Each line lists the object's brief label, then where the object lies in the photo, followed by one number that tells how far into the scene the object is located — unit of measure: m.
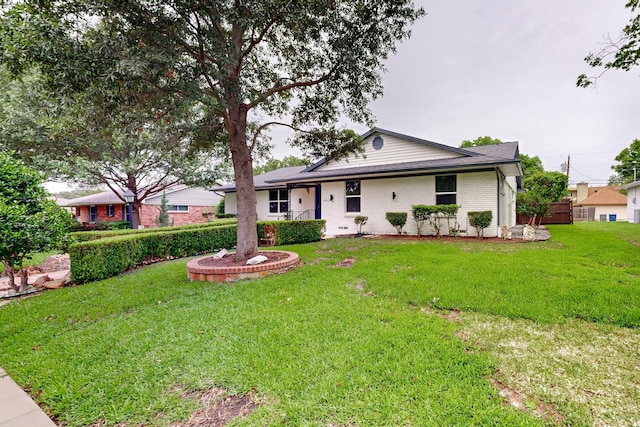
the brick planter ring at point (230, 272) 5.52
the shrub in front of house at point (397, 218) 11.43
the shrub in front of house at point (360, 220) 12.30
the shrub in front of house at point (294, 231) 10.35
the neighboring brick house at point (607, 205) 28.00
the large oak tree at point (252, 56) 4.65
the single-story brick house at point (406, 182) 10.26
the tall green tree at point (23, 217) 4.59
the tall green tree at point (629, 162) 30.20
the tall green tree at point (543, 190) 13.41
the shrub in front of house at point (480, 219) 9.92
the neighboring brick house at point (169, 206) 22.47
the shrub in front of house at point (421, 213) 10.57
